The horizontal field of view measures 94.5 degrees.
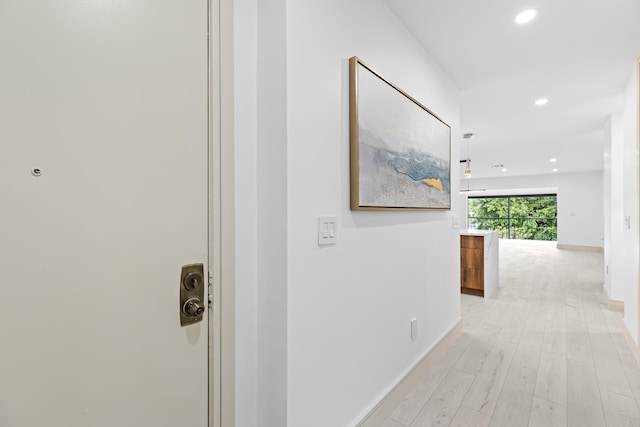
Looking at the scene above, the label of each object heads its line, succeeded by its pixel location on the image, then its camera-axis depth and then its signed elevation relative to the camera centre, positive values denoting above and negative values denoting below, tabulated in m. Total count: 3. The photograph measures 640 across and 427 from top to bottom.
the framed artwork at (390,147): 1.38 +0.38
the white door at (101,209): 0.65 +0.01
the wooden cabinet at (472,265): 4.17 -0.73
